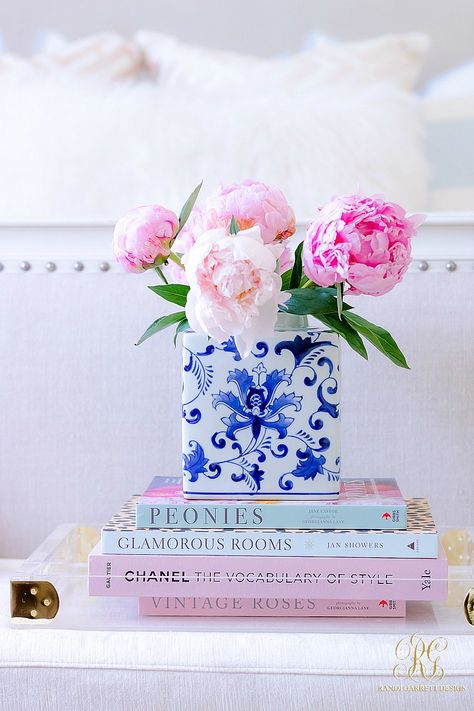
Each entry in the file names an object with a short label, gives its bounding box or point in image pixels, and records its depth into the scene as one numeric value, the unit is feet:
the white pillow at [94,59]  7.96
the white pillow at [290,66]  7.80
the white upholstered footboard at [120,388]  5.75
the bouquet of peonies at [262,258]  4.70
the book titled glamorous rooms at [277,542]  4.84
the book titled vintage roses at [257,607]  4.89
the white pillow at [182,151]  6.65
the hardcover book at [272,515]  4.90
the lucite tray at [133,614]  4.82
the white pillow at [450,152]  7.15
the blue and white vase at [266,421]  5.03
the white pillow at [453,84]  7.80
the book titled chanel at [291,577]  4.82
